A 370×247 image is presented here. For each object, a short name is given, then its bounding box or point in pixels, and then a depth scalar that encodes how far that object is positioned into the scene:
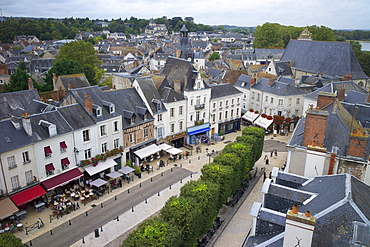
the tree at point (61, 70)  48.38
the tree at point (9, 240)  15.13
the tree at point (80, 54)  56.36
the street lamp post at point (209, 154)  35.33
